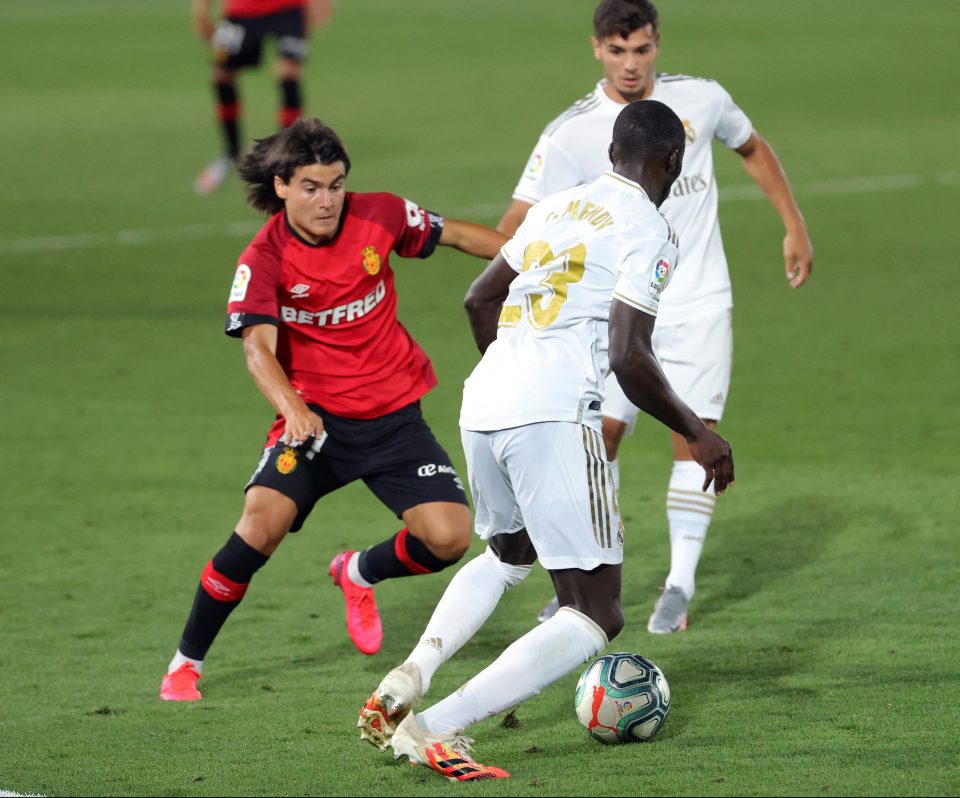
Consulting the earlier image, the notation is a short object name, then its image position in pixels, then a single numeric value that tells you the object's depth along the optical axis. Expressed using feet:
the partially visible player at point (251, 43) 113.80
